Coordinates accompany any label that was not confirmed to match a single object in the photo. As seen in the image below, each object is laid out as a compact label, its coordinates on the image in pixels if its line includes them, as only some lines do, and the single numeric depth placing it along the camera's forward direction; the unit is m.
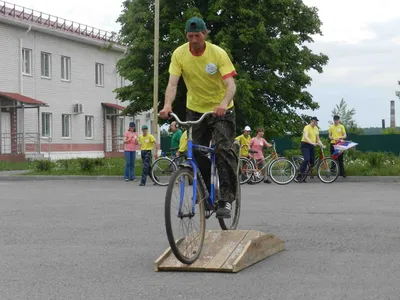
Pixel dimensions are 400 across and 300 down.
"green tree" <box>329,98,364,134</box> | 76.31
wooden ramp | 6.17
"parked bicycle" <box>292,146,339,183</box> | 21.95
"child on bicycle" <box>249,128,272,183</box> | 22.17
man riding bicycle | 6.78
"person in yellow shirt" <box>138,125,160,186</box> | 21.73
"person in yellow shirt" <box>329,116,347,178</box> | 22.55
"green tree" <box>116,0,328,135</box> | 32.38
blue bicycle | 6.09
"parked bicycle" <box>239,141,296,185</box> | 21.66
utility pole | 25.47
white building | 38.97
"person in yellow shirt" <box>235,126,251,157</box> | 22.41
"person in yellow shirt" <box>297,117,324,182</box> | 21.95
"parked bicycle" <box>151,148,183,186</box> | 20.81
